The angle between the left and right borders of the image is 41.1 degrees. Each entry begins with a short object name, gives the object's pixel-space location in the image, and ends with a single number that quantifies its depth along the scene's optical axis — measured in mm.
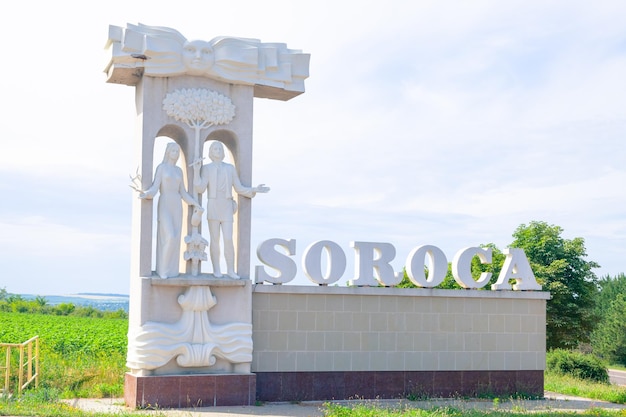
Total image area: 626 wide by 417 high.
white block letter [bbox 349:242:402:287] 18578
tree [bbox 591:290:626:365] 52312
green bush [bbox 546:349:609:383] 27484
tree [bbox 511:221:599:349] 40281
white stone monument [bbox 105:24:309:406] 16516
